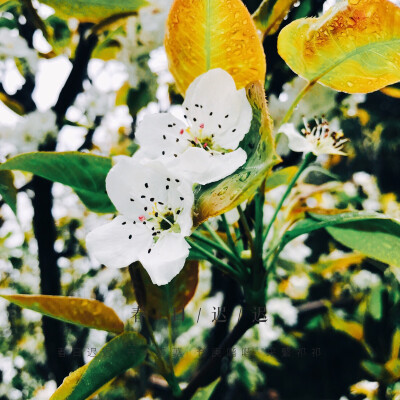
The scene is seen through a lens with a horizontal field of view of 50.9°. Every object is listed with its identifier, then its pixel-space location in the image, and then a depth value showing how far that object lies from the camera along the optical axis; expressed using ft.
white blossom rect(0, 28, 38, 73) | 0.74
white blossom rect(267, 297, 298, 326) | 4.19
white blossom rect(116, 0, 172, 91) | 0.77
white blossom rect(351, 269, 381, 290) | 3.87
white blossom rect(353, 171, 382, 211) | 3.81
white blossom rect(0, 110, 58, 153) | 0.88
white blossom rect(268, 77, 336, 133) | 0.69
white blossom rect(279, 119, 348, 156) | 0.47
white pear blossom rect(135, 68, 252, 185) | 0.32
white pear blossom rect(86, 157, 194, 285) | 0.35
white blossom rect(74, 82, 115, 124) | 1.14
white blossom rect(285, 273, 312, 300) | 3.91
